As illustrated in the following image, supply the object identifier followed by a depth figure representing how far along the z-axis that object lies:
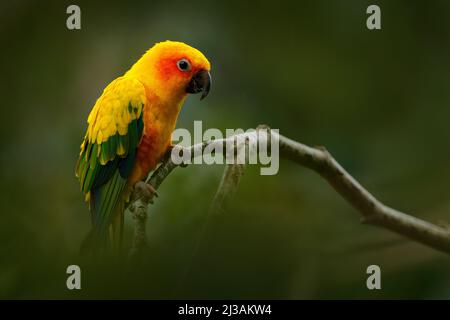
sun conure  3.09
